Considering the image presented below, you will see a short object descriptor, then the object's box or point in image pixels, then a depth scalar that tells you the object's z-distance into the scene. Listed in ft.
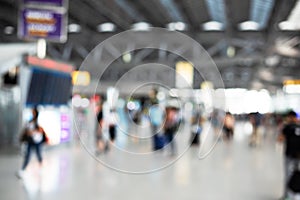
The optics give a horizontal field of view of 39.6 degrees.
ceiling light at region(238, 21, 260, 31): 71.10
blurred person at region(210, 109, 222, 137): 75.99
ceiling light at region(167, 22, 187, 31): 71.81
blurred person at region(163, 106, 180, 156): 44.83
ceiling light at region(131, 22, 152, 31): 71.00
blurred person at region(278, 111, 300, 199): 21.49
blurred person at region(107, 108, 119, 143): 45.73
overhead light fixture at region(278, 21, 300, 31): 58.11
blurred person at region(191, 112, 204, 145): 55.16
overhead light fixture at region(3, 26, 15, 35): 74.76
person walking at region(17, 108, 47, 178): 29.40
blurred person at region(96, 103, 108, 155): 42.16
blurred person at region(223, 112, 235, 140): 63.78
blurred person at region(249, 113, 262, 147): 55.88
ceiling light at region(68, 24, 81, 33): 77.92
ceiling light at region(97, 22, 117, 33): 77.36
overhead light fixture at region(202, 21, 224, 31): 74.80
